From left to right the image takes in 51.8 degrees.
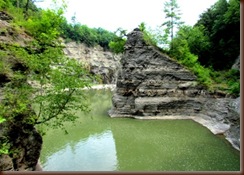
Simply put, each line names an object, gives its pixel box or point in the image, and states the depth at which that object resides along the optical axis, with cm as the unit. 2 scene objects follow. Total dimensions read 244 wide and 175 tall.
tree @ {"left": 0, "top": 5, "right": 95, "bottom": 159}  842
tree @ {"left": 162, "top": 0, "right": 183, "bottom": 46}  2933
